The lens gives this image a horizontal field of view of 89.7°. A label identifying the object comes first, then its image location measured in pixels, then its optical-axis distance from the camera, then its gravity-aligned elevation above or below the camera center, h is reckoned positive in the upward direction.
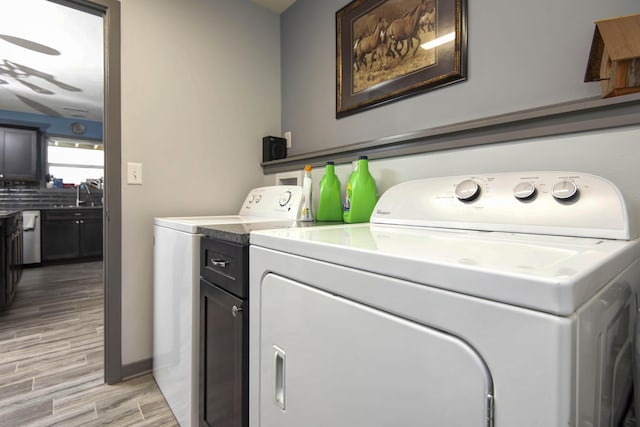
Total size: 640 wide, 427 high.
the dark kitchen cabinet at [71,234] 4.76 -0.38
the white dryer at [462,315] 0.38 -0.16
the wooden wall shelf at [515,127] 0.89 +0.29
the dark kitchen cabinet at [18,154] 4.99 +0.87
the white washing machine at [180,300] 1.28 -0.40
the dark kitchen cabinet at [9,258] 2.71 -0.45
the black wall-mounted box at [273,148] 2.23 +0.44
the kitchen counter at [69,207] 4.79 +0.03
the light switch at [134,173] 1.76 +0.20
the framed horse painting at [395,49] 1.33 +0.77
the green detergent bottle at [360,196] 1.45 +0.07
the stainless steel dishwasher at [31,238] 4.54 -0.41
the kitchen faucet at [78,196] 5.37 +0.21
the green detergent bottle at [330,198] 1.63 +0.06
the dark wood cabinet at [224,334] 0.98 -0.42
